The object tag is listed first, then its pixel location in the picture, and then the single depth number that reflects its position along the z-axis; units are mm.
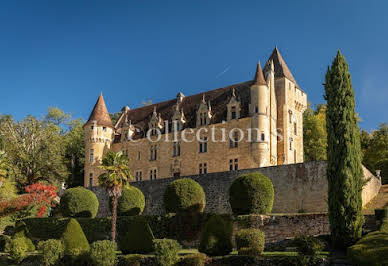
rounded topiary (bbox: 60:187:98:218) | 31844
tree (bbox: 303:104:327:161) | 46281
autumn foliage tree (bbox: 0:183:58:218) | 35688
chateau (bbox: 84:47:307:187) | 36969
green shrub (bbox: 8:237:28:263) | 24797
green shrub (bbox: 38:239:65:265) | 22391
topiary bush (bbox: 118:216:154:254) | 21734
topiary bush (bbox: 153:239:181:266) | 19375
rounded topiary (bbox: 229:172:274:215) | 24812
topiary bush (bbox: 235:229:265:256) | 18891
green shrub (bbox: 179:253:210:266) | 18669
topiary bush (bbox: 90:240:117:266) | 20391
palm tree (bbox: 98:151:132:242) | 25734
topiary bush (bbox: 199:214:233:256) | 19578
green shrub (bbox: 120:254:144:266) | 20531
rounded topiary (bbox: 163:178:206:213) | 27078
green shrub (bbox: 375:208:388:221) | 20238
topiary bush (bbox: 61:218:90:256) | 22705
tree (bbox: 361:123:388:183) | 39375
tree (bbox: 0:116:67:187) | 46438
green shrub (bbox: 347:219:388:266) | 14398
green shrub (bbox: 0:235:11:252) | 27828
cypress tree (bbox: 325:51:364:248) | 18453
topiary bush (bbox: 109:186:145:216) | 29719
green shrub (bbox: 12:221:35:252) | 26281
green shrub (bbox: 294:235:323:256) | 17156
